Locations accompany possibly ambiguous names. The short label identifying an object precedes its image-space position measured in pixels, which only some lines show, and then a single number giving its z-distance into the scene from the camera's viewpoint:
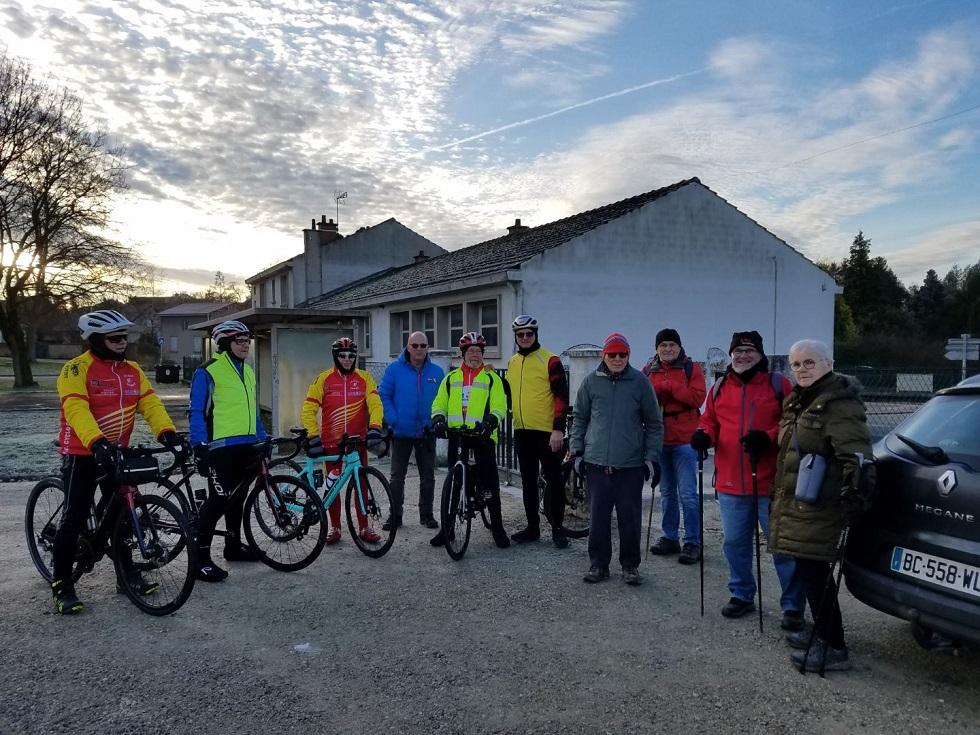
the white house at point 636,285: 16.44
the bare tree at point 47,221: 30.09
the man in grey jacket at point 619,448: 5.20
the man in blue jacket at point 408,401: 6.77
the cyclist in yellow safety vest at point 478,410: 6.14
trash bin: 37.84
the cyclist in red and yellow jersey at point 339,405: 6.27
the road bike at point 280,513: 5.51
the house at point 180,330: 83.38
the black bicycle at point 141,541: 4.58
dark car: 3.25
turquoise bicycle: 5.97
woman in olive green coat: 3.70
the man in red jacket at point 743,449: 4.48
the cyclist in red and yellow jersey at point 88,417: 4.63
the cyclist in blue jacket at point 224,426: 5.32
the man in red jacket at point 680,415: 5.93
